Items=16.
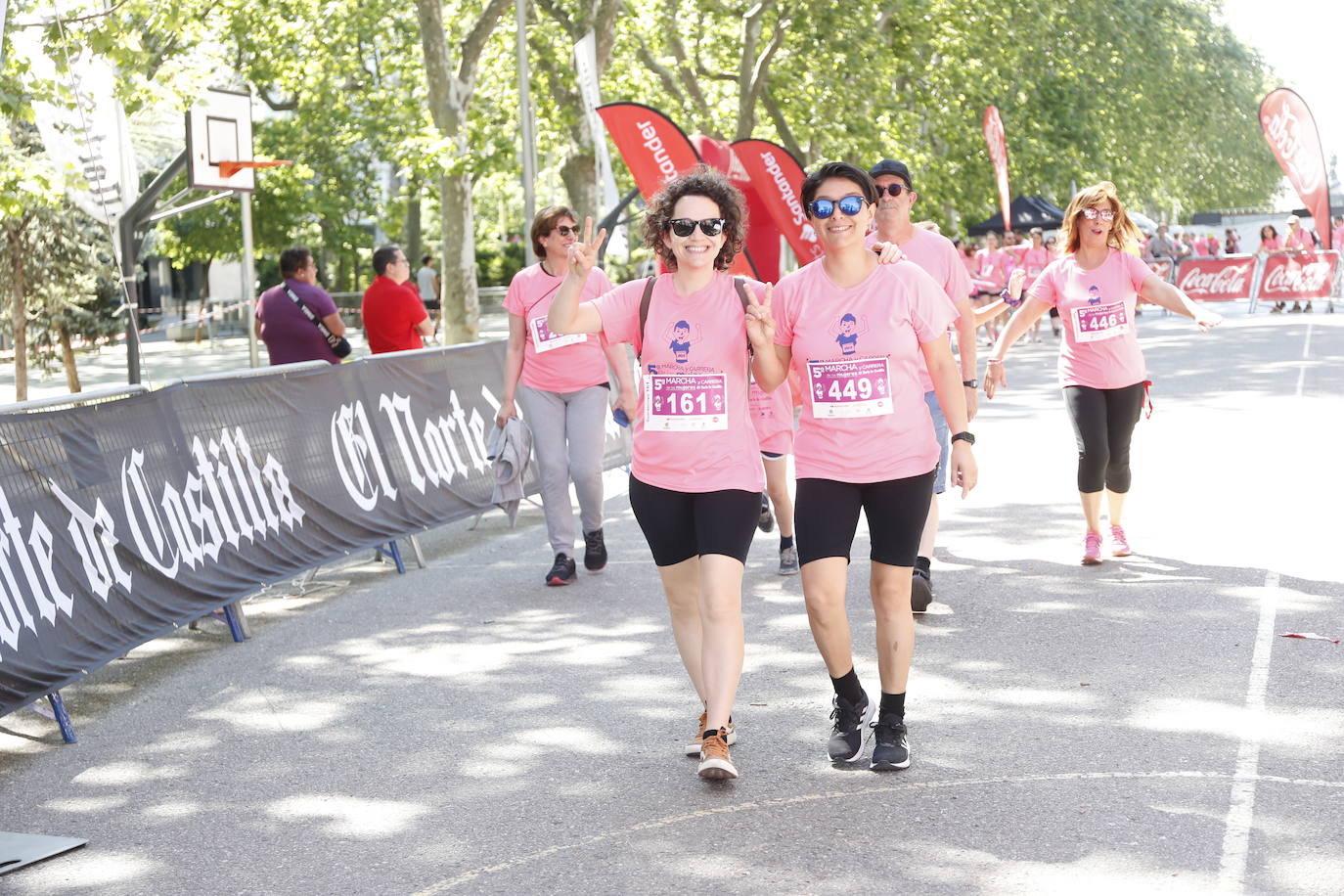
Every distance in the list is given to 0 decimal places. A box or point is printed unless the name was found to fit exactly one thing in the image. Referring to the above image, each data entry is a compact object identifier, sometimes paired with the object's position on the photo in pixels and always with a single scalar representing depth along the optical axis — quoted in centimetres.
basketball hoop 1725
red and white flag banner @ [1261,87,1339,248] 2334
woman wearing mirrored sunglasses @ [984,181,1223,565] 841
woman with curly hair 524
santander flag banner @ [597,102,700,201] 1617
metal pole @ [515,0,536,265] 2394
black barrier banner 645
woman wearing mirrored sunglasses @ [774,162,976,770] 523
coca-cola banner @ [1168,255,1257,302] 3462
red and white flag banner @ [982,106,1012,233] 2947
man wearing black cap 741
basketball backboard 1695
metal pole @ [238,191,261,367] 1563
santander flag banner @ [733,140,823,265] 1750
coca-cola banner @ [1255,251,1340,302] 3256
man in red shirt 1188
